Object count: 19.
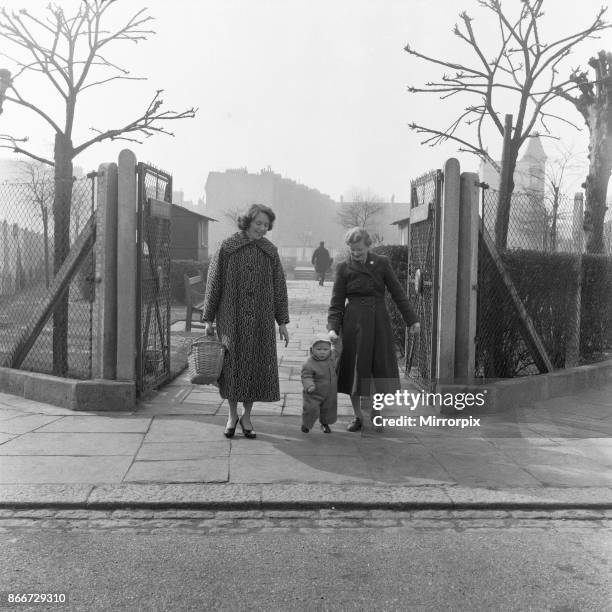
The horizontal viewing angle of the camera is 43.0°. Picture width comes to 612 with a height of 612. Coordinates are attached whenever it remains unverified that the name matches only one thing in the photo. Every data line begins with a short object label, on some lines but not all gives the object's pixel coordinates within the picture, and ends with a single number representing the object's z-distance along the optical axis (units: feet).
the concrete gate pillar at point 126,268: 22.88
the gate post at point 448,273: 23.38
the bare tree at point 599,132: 44.06
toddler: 19.79
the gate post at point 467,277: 23.52
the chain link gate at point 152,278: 23.41
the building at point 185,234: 124.47
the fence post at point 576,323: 28.84
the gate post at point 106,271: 23.03
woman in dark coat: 20.71
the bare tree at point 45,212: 27.17
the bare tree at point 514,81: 34.30
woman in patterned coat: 19.74
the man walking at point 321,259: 108.27
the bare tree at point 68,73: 30.50
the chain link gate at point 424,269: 24.03
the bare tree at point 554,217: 27.94
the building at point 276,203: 334.50
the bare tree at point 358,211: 245.24
